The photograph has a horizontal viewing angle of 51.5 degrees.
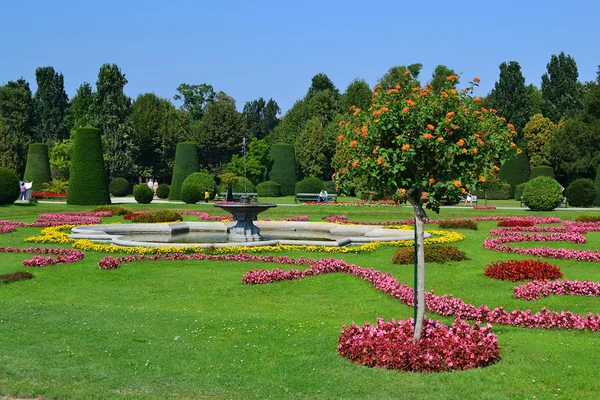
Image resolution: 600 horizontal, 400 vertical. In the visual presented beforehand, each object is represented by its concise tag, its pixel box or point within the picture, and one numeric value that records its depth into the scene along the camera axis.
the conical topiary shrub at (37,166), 51.28
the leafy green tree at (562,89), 54.78
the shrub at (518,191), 43.03
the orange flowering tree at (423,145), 6.11
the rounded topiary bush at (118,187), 50.19
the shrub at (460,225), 20.88
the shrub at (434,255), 13.31
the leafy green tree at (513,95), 55.00
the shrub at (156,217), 23.41
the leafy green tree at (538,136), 53.09
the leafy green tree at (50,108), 69.38
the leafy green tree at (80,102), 73.06
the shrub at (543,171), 46.81
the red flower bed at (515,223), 21.14
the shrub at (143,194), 35.83
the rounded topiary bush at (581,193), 33.41
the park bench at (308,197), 38.25
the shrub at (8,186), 30.78
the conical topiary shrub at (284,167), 52.81
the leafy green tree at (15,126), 61.05
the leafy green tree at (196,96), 90.00
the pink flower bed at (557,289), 9.45
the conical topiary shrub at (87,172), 32.50
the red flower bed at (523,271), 10.88
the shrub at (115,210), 27.23
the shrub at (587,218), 22.45
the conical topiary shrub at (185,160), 46.68
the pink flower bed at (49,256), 13.06
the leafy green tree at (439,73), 56.22
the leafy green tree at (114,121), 56.81
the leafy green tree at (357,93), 58.66
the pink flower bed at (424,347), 5.76
